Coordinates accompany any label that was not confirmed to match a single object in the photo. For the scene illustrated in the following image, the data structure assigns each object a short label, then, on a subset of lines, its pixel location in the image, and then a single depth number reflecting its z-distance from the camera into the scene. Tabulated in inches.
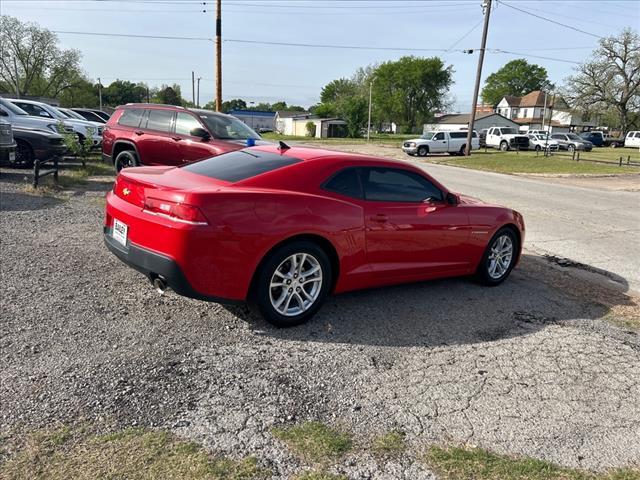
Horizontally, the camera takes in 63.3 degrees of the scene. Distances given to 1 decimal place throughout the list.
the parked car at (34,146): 481.1
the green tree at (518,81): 4699.8
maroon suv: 398.6
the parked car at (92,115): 895.7
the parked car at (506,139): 1704.0
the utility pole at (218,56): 824.3
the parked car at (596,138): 2413.9
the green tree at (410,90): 3558.1
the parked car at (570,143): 1791.3
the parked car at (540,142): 1748.4
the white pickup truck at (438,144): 1380.4
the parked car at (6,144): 430.6
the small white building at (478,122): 3358.8
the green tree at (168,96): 3748.5
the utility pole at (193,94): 3358.8
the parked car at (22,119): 521.0
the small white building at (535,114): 3831.2
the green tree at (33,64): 2760.8
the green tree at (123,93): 4013.8
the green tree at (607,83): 2536.9
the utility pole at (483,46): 1216.2
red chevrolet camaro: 146.6
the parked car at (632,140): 2252.7
